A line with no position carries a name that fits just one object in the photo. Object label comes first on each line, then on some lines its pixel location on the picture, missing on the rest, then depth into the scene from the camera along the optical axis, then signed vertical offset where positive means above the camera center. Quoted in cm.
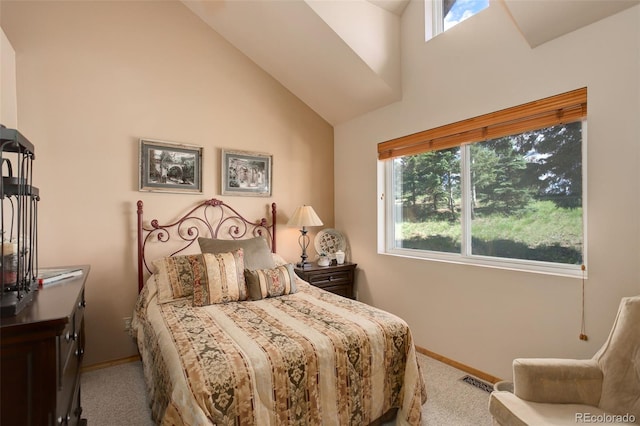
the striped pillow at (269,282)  243 -53
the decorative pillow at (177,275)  237 -46
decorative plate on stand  380 -33
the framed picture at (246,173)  329 +44
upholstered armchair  142 -80
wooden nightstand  336 -67
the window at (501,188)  214 +21
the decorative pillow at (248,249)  267 -29
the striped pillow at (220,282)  227 -49
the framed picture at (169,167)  288 +45
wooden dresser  97 -47
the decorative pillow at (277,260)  300 -44
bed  141 -68
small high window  274 +177
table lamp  339 -5
